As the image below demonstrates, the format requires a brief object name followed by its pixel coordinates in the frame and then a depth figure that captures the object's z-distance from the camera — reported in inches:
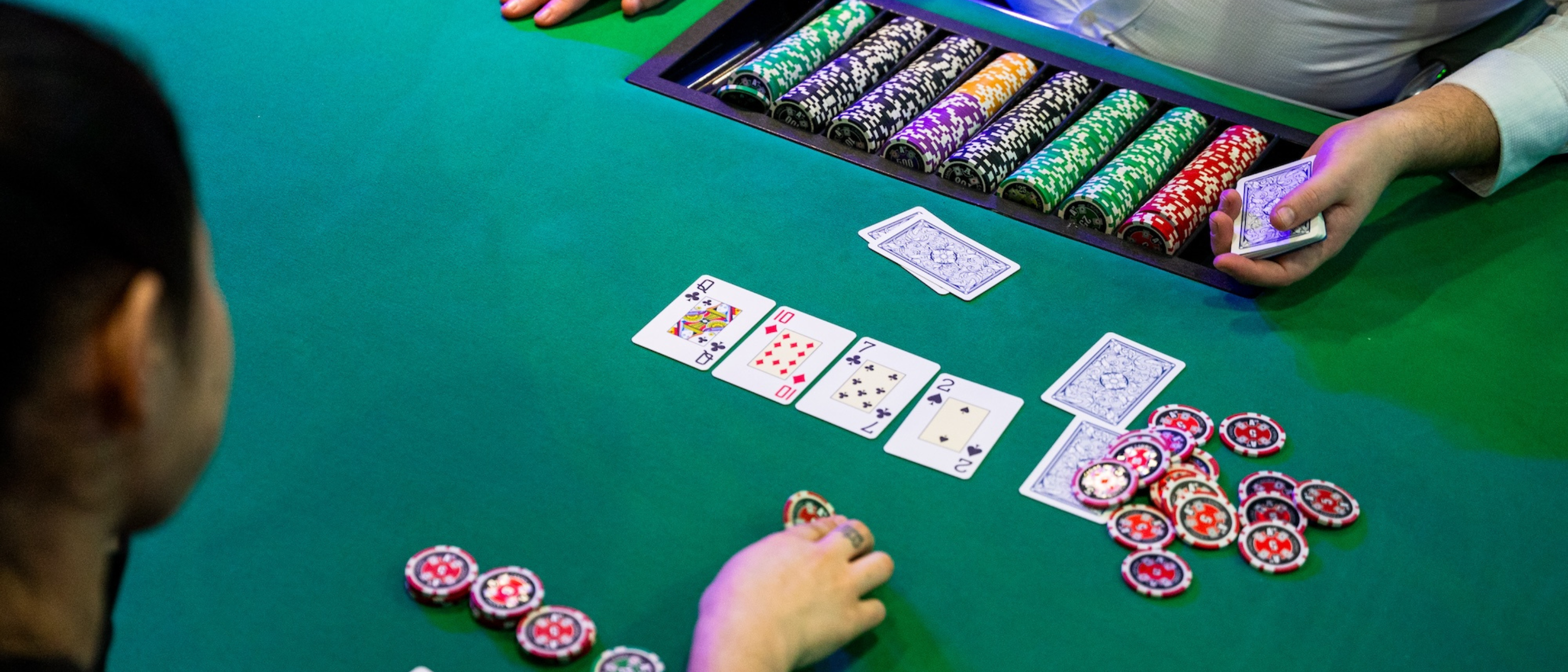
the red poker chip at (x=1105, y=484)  71.8
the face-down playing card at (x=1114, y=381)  79.0
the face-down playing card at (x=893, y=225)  92.6
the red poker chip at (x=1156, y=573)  67.2
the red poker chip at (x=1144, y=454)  72.7
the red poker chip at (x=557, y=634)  61.5
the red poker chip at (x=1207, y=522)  70.1
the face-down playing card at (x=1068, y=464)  72.4
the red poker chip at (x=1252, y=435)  75.7
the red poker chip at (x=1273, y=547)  69.1
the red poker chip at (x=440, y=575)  64.1
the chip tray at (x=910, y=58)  94.7
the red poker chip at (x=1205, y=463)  74.2
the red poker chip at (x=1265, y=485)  73.1
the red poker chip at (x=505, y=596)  63.2
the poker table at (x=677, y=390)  65.7
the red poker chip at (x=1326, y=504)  71.3
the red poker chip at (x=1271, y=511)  71.5
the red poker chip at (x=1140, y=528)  69.7
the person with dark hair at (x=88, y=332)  35.4
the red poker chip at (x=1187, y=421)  76.4
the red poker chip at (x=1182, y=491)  71.7
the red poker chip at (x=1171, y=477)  72.4
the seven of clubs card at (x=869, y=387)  77.3
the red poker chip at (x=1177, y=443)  74.5
